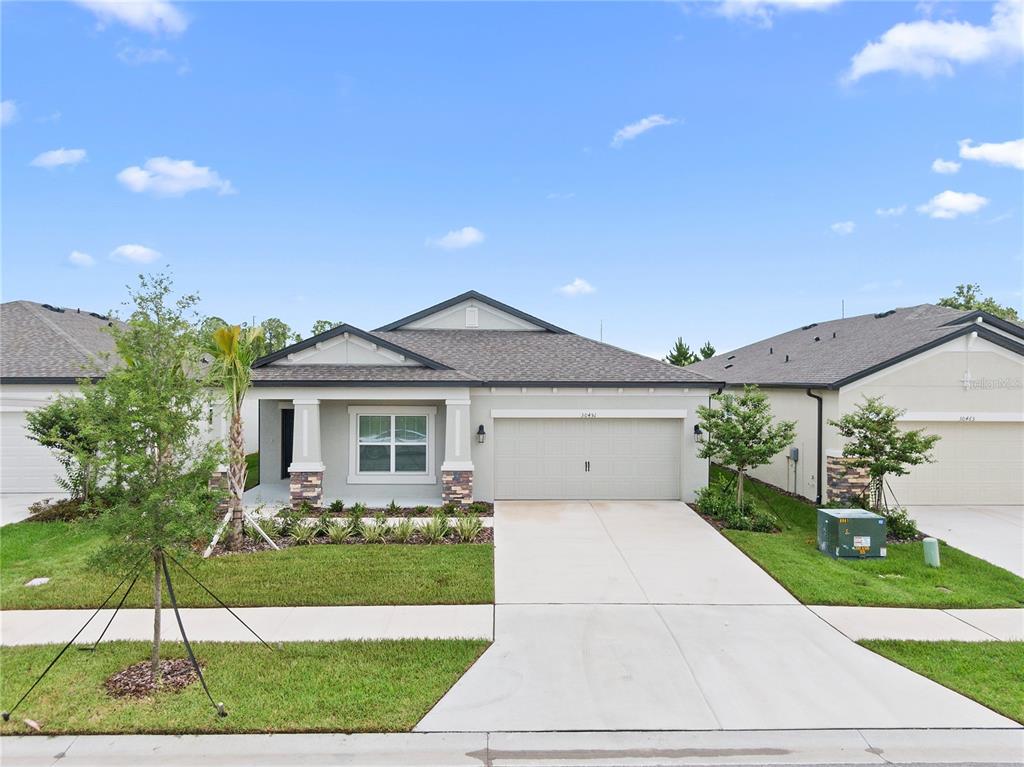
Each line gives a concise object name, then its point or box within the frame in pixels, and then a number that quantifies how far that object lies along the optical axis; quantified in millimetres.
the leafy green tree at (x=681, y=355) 43688
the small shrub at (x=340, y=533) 10516
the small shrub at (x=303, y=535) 10453
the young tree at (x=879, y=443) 11219
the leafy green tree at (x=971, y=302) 32812
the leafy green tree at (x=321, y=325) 44344
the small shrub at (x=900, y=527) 10992
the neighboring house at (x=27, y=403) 14172
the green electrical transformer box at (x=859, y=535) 9875
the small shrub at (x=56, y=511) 11984
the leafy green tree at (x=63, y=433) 11913
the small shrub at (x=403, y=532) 10508
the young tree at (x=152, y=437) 5262
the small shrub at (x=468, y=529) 10562
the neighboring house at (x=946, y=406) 13422
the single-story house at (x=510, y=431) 13961
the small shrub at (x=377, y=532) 10438
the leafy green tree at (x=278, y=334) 42125
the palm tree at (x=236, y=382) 10039
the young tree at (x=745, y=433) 11922
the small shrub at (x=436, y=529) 10500
